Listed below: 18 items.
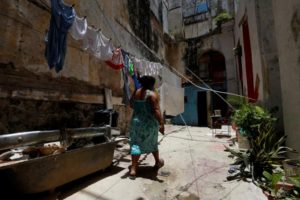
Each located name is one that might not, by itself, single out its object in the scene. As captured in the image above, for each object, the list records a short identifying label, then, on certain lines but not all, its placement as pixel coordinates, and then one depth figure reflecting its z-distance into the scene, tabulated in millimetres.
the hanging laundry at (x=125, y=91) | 6423
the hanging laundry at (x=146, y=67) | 6945
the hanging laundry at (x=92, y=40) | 4330
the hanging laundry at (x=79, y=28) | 3891
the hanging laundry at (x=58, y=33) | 3395
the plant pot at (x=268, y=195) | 2115
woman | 3172
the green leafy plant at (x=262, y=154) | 3154
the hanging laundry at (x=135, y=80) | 6653
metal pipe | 2018
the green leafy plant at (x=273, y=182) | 2209
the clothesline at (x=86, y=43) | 3441
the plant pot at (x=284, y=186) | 2153
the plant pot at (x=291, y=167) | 2450
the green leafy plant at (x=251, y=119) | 3686
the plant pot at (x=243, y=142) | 4253
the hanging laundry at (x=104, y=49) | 4762
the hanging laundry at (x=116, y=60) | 5398
